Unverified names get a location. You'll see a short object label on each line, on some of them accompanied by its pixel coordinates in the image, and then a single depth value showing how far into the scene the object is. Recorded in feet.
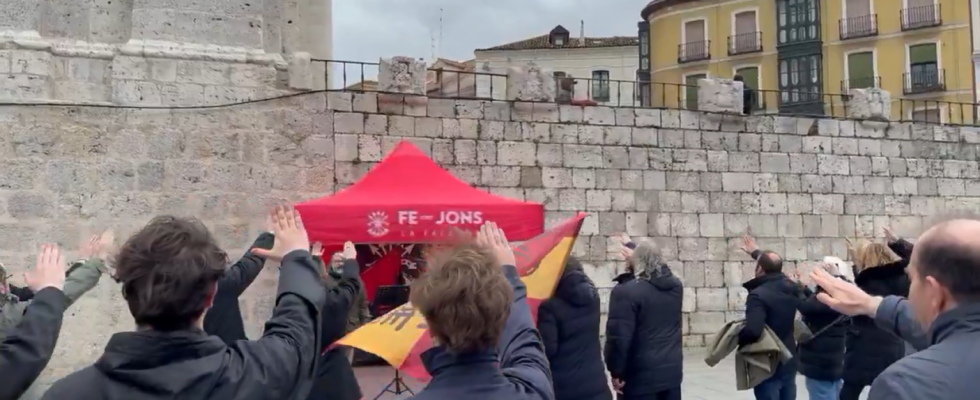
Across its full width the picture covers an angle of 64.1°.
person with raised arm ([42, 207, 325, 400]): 6.33
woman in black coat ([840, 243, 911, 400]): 17.54
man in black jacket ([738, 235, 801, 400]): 19.84
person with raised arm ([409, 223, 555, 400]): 6.86
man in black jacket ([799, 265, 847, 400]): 19.65
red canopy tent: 21.47
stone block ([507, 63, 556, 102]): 33.22
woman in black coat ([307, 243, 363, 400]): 14.12
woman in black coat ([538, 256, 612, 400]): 15.40
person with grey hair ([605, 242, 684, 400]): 17.12
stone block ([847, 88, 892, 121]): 39.34
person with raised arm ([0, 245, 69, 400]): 7.94
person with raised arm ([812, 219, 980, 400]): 6.43
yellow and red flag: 13.94
